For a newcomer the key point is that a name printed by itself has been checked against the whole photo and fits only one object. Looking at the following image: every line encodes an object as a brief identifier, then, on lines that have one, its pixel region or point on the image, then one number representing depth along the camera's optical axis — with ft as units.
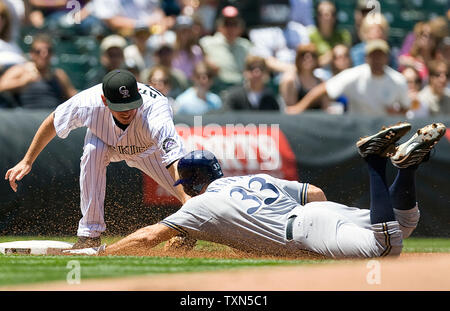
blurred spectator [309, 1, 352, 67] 42.68
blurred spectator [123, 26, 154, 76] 40.73
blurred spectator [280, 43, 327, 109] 39.14
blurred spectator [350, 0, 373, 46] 44.31
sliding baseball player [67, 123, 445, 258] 20.92
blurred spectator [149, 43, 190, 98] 38.99
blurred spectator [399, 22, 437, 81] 44.19
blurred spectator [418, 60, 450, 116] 40.24
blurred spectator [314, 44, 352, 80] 40.73
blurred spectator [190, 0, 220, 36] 43.86
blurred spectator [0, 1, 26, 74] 37.06
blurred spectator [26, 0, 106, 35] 42.14
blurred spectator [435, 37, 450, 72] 44.45
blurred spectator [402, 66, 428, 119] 39.68
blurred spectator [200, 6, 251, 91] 41.63
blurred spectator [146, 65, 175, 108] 36.76
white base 24.44
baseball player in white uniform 24.43
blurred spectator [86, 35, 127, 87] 37.68
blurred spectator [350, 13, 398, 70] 43.27
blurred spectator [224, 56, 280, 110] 37.52
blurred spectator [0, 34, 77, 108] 36.29
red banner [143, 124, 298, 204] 33.35
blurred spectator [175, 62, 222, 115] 37.70
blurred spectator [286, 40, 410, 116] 37.68
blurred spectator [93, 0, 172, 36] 41.96
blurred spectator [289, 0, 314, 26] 44.65
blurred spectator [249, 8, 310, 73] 42.96
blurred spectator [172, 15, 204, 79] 41.24
